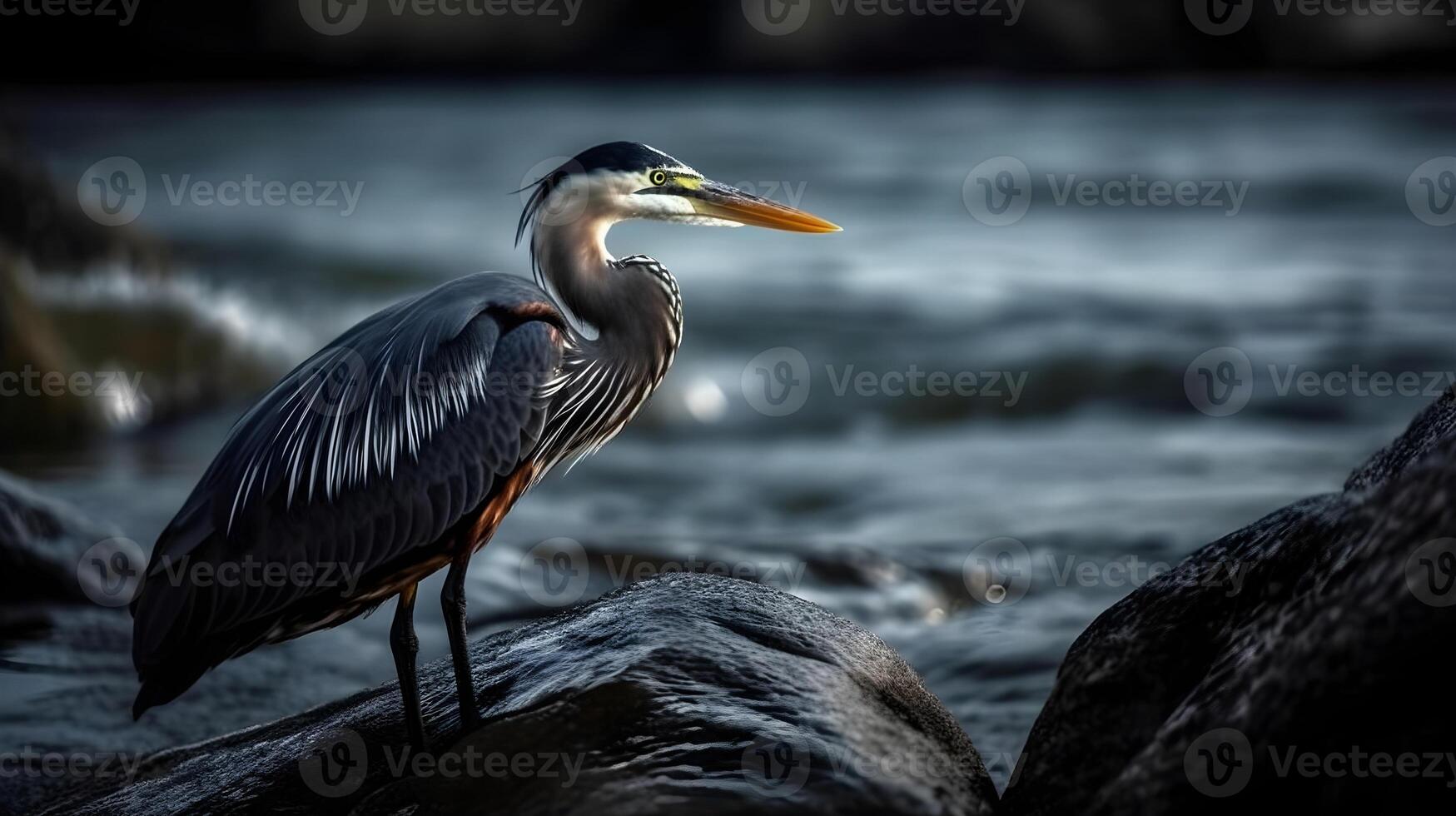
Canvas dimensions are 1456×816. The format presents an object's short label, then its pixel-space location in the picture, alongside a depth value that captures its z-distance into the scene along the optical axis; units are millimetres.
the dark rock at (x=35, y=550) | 12781
